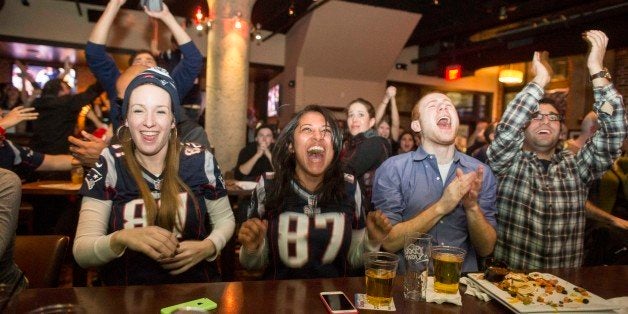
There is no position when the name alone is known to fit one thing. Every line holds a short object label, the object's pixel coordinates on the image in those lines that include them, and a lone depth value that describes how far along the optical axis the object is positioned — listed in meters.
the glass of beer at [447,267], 1.37
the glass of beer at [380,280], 1.30
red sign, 9.65
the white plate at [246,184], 4.09
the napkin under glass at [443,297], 1.33
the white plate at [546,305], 1.27
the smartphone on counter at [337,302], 1.23
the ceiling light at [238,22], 5.75
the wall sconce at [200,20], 6.02
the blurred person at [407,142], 6.40
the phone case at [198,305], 1.17
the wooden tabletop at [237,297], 1.22
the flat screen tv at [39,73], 11.15
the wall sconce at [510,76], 8.97
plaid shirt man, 2.31
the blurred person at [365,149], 3.34
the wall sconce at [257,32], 7.65
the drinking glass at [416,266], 1.39
